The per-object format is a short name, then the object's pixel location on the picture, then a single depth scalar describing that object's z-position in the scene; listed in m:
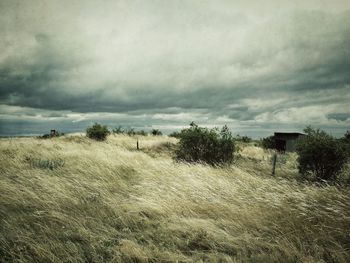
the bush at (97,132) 27.80
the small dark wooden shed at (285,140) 28.84
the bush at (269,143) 31.55
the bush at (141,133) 39.47
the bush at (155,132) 43.08
